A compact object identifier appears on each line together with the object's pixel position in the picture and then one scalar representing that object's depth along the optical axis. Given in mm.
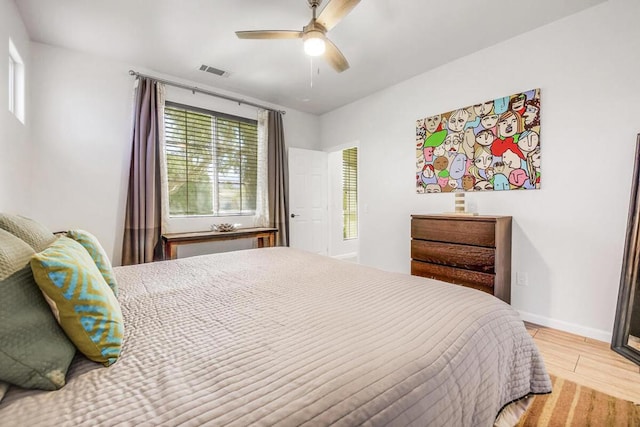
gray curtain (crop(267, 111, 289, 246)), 4285
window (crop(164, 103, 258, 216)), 3609
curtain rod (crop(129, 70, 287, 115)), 3281
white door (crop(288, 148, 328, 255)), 4594
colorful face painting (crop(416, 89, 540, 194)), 2605
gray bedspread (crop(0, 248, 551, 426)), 600
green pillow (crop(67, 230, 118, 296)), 1201
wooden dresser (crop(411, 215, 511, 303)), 2456
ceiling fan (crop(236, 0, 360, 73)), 1888
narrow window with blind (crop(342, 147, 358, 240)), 5820
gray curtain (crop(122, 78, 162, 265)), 3182
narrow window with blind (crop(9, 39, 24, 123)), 2391
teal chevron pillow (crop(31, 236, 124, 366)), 746
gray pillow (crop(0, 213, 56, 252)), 1038
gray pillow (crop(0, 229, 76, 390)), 629
